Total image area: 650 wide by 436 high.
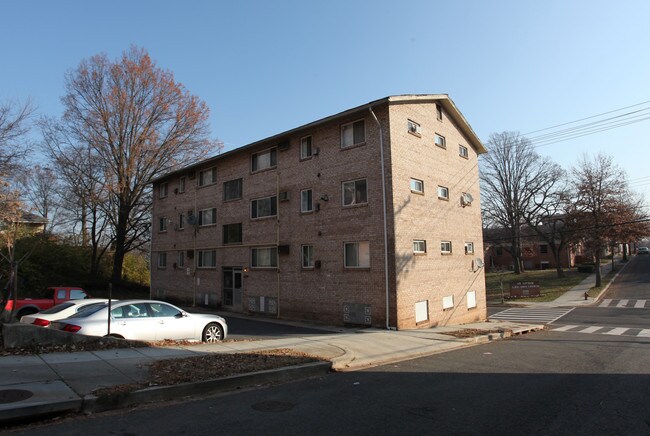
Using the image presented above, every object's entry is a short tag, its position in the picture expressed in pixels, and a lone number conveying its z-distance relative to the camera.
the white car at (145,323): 10.35
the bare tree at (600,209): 41.25
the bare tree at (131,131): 31.84
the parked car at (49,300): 18.20
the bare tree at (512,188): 52.59
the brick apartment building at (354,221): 17.58
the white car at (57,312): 12.11
